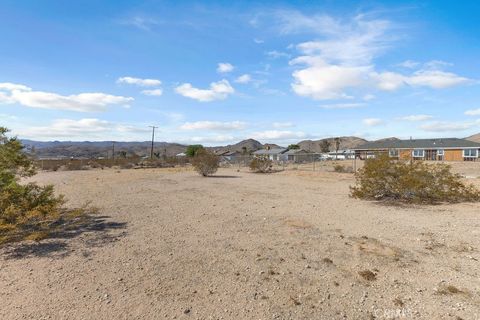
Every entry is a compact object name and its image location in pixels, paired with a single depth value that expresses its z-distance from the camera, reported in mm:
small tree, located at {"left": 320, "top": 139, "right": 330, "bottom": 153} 108244
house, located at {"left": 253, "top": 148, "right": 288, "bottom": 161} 83688
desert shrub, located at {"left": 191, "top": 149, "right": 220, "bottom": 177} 28797
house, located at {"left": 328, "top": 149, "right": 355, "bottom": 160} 79875
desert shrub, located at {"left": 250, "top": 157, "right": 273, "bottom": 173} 34906
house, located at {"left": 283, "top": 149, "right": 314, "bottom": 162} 79444
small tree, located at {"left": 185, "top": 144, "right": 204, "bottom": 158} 87475
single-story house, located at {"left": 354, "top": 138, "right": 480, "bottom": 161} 50656
